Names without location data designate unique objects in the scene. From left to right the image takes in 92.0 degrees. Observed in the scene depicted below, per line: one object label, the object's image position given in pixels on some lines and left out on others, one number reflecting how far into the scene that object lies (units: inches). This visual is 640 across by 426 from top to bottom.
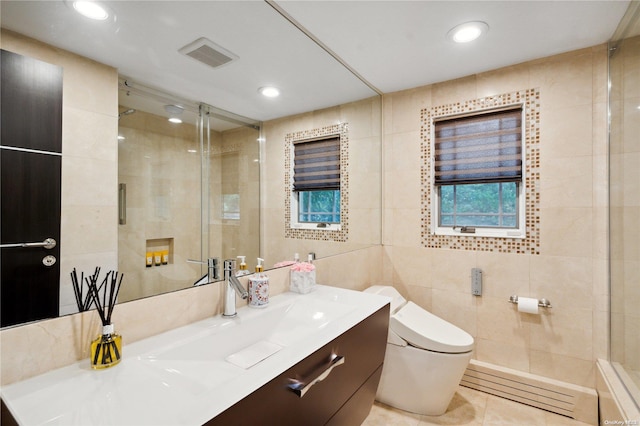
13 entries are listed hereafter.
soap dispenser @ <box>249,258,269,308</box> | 53.8
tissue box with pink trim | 62.7
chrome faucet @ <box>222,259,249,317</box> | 49.1
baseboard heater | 71.6
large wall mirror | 37.9
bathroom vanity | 26.5
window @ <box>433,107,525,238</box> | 81.5
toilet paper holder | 76.3
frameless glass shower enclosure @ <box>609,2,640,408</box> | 60.8
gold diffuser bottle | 32.6
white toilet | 68.4
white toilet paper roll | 75.7
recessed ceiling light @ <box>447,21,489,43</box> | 64.5
